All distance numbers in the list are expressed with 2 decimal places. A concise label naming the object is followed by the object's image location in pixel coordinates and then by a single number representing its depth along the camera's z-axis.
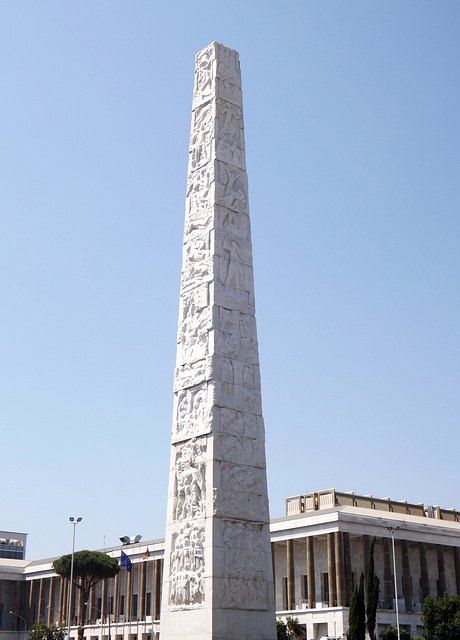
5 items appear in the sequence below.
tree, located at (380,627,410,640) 43.89
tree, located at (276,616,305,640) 45.62
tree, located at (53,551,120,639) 61.47
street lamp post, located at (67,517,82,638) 53.25
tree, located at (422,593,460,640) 41.44
